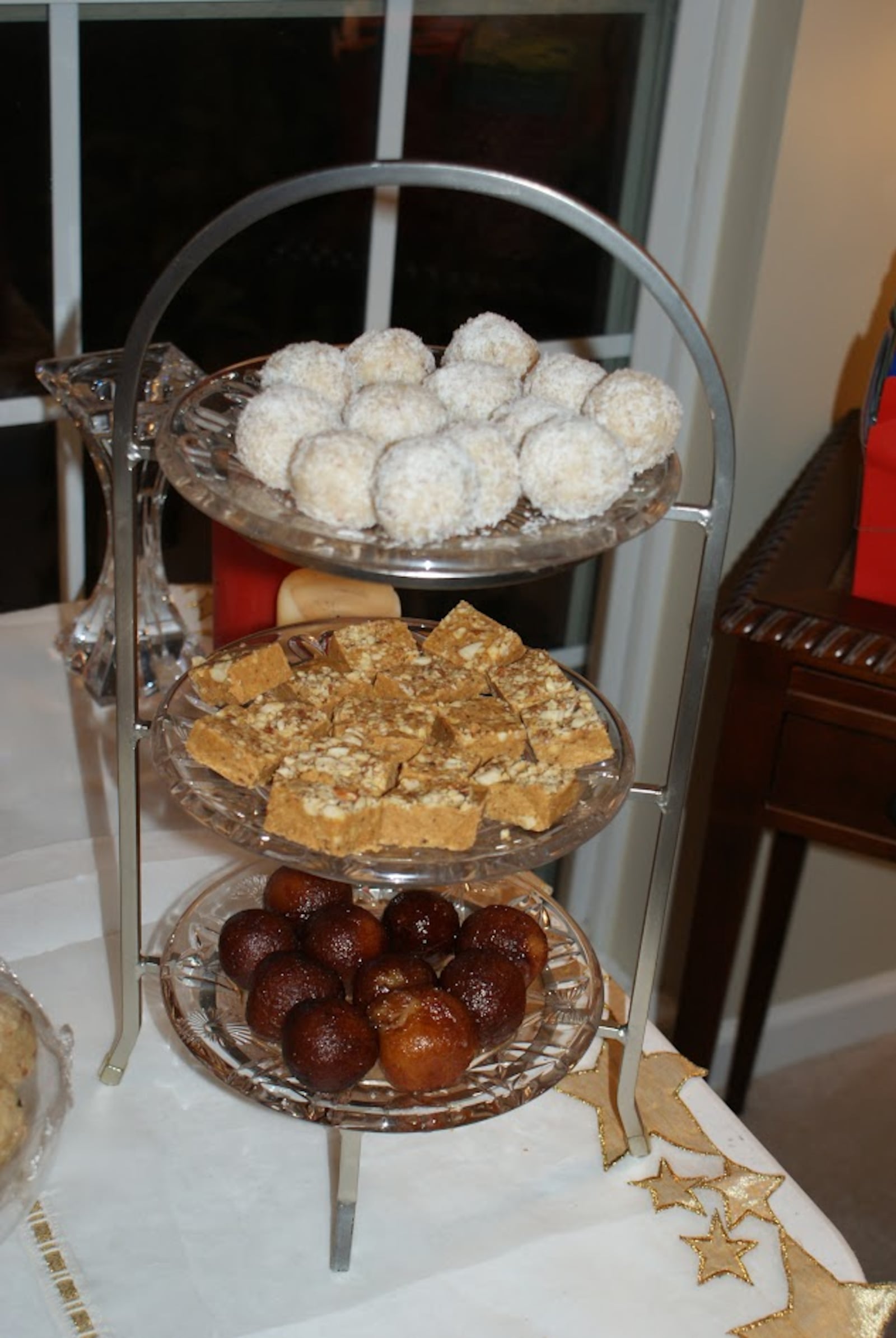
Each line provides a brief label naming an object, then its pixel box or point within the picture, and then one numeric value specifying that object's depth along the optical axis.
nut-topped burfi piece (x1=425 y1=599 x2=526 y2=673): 1.01
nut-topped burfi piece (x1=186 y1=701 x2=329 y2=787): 0.88
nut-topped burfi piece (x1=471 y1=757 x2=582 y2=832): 0.85
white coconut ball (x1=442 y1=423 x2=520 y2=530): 0.77
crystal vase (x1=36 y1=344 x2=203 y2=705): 1.33
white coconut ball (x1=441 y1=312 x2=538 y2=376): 0.95
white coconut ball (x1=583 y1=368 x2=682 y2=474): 0.83
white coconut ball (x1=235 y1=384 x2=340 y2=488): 0.79
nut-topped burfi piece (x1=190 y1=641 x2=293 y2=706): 0.95
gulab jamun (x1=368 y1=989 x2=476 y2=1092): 0.83
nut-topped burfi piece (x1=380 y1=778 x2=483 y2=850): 0.82
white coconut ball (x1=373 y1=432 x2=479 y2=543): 0.72
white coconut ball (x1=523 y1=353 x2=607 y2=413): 0.89
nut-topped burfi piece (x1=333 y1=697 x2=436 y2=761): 0.90
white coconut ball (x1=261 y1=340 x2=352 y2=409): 0.88
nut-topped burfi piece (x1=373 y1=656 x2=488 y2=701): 0.96
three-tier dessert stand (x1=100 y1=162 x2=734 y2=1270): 0.72
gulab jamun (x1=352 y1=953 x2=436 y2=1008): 0.88
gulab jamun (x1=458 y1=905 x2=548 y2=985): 0.94
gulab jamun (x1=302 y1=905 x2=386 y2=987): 0.91
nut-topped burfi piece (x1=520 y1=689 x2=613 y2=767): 0.92
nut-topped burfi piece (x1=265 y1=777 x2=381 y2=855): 0.81
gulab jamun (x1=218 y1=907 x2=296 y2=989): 0.92
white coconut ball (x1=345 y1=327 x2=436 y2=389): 0.92
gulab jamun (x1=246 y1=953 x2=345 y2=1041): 0.87
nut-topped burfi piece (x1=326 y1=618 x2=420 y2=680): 0.99
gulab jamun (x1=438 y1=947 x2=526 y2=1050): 0.88
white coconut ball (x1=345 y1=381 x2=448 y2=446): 0.81
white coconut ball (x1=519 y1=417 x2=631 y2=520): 0.76
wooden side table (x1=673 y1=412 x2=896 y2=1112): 1.44
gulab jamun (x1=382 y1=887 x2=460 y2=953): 0.96
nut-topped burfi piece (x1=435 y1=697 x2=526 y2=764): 0.91
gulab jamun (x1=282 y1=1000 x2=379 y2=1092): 0.83
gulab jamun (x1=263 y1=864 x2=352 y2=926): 0.97
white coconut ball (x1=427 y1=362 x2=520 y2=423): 0.88
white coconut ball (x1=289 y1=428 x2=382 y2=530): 0.75
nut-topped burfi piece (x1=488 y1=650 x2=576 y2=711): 0.96
